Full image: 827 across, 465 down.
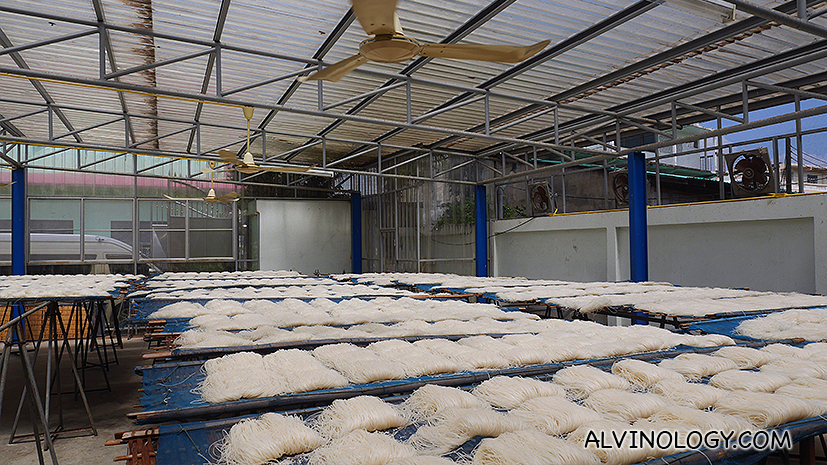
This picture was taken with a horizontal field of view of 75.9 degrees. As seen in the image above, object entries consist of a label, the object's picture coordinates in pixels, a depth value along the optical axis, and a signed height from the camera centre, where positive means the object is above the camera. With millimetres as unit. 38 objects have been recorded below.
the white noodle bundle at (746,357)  3018 -668
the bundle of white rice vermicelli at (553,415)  2039 -677
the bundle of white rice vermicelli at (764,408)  2078 -679
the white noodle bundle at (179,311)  4726 -524
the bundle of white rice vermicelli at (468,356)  2965 -629
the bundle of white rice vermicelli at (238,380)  2379 -614
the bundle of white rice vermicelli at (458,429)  1907 -680
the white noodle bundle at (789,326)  3934 -681
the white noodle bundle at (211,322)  4211 -564
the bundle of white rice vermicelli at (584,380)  2514 -664
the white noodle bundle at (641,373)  2637 -657
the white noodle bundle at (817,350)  3146 -683
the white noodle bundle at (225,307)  5023 -530
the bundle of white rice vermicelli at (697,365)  2805 -668
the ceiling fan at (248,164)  7168 +1291
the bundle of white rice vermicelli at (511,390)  2379 -669
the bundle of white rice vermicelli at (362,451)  1726 -674
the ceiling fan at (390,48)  2896 +1293
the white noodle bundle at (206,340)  3537 -591
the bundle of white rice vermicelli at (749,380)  2520 -676
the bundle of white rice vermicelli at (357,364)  2691 -615
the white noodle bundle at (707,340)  3600 -675
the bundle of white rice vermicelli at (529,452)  1678 -666
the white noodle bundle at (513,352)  3057 -628
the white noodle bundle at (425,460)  1671 -672
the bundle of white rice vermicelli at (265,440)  1782 -662
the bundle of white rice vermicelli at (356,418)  2037 -664
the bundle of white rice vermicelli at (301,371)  2531 -615
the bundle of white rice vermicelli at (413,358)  2840 -621
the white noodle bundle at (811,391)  2214 -684
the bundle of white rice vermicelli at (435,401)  2245 -666
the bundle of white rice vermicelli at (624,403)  2164 -673
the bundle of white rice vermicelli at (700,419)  1979 -676
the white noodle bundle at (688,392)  2332 -681
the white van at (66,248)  12414 +190
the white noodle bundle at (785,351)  3213 -681
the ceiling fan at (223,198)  10336 +1129
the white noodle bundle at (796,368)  2740 -683
